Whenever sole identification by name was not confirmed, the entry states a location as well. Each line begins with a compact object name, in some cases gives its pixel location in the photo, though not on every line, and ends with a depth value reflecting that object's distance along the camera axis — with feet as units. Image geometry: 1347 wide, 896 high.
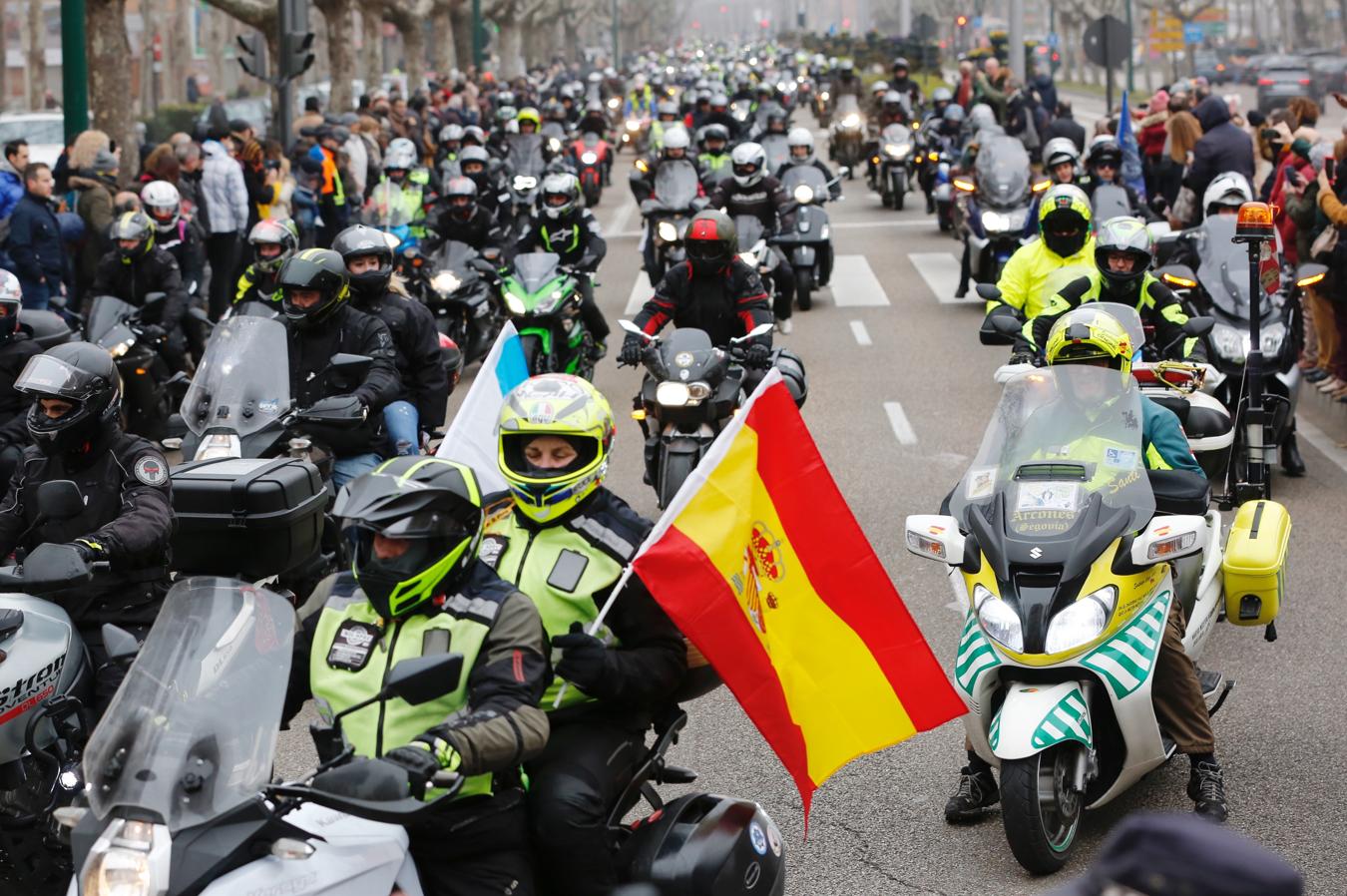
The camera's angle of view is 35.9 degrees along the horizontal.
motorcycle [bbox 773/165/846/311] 66.08
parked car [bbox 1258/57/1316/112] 168.66
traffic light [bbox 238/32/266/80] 79.87
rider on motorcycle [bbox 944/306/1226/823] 21.44
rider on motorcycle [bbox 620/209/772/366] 38.73
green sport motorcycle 47.62
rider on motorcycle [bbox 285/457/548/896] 14.98
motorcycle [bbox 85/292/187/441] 41.09
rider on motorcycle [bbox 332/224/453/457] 31.91
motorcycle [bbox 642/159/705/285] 67.46
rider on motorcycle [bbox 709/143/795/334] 60.39
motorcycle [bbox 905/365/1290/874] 20.38
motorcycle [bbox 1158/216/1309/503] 38.09
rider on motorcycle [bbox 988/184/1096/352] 37.96
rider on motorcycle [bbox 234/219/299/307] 39.50
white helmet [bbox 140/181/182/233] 47.14
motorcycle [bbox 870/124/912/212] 97.71
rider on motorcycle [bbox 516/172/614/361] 51.80
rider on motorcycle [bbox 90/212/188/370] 44.01
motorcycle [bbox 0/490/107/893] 19.39
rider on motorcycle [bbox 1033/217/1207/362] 33.78
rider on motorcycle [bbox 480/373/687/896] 15.93
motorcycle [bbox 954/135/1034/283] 64.18
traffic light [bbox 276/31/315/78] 71.67
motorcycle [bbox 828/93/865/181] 117.50
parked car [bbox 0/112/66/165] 111.75
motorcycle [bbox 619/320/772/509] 34.35
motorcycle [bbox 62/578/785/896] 12.95
